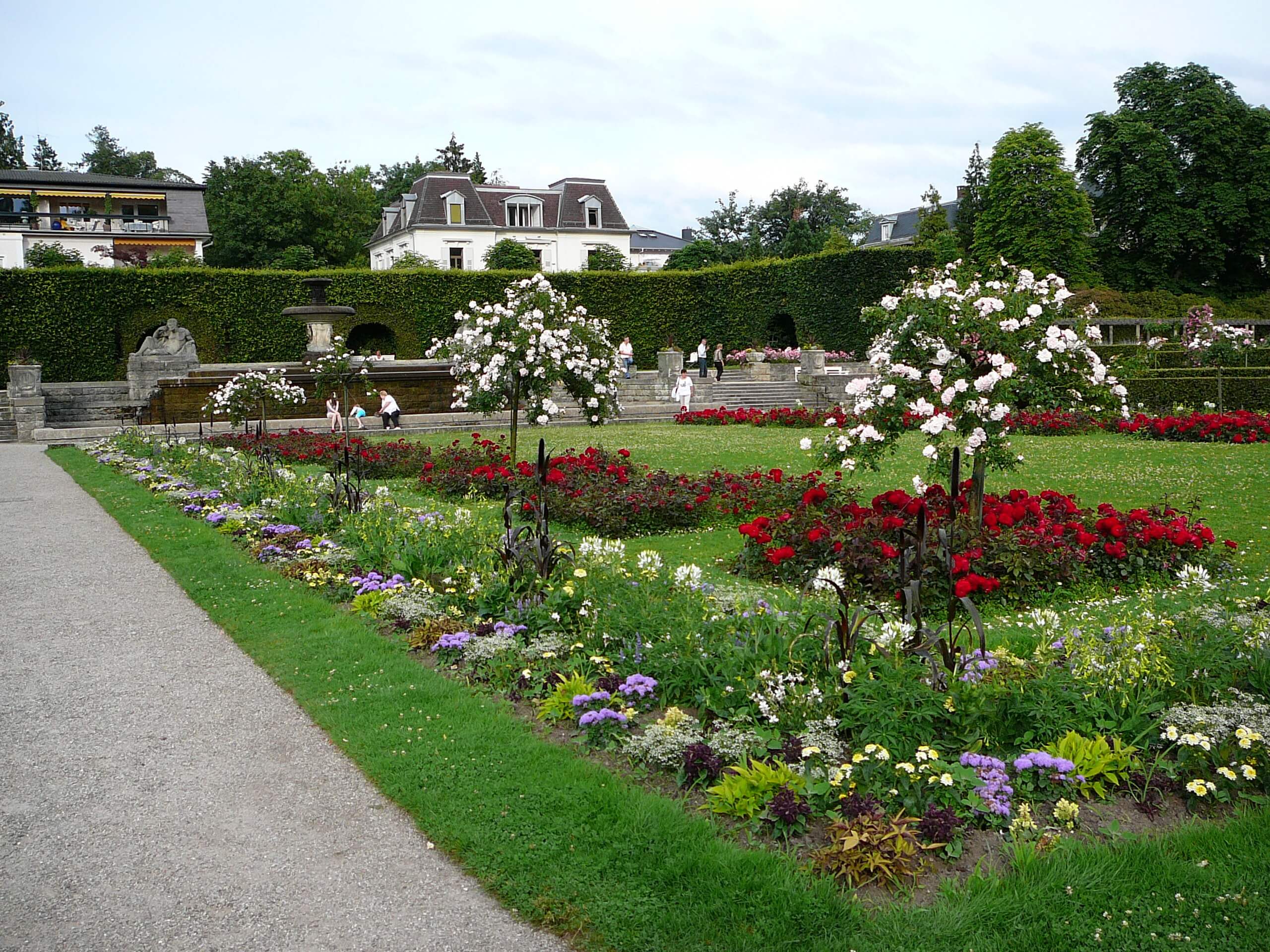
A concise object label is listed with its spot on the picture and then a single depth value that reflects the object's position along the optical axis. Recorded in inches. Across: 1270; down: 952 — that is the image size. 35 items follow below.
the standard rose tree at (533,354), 452.8
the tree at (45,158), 3201.3
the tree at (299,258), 1646.2
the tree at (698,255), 1921.8
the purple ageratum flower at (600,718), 168.6
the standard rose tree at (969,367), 263.0
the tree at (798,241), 2176.4
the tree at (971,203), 1883.6
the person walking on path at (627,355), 1146.0
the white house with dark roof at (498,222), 2017.7
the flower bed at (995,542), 260.2
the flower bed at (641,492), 370.0
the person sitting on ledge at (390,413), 820.6
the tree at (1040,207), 1704.0
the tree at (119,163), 3171.8
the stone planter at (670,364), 1144.8
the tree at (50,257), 1503.4
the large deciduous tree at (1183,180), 1638.8
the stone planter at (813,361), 1143.0
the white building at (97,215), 2054.6
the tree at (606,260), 1841.8
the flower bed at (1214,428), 623.2
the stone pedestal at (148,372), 1034.1
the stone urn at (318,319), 952.9
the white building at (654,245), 3235.7
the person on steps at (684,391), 999.0
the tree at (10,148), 2883.9
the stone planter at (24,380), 925.2
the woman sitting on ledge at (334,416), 827.4
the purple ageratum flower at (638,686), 175.9
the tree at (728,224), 2450.8
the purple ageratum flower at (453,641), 214.5
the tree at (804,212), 2598.4
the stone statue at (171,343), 1067.3
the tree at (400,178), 2736.2
